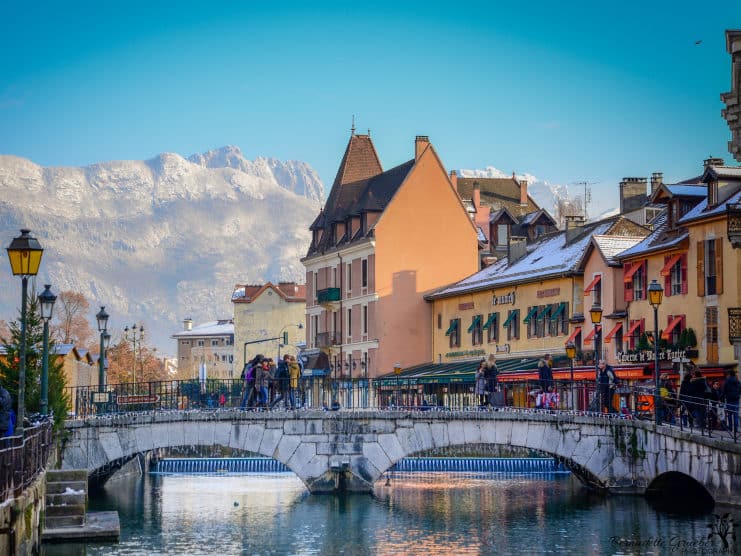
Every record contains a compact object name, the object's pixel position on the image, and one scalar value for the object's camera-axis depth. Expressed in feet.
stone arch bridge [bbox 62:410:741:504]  165.37
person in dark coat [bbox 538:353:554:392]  177.58
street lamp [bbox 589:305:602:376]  167.84
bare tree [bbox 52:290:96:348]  498.69
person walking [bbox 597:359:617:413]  171.12
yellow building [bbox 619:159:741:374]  177.78
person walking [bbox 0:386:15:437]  95.35
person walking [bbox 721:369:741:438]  137.59
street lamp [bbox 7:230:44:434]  100.53
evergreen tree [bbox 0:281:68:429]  153.38
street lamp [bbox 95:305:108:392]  178.86
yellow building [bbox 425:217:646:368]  233.14
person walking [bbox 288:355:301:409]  172.86
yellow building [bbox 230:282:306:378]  550.36
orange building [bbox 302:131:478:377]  291.17
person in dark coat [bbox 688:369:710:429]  144.56
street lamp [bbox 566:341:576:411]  173.61
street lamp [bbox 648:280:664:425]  145.69
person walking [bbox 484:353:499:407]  175.52
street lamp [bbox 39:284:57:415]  132.16
